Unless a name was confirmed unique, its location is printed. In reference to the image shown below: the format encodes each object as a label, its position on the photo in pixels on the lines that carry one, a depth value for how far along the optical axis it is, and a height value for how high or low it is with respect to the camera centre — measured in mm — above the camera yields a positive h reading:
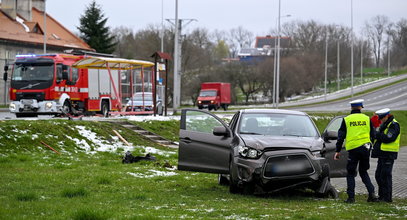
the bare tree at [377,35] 131200 +9885
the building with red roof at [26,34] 69875 +5282
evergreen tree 79500 +6079
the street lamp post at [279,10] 61594 +6607
